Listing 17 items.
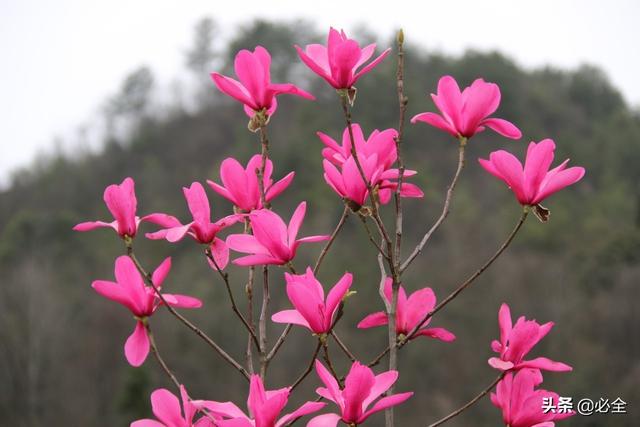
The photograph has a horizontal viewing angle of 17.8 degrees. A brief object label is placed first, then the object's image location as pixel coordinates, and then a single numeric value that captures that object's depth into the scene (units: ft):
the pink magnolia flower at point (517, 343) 6.63
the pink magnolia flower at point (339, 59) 6.71
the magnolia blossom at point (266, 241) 6.60
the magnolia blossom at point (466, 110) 6.88
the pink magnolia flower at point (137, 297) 6.67
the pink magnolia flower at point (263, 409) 6.30
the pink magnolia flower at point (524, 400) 6.65
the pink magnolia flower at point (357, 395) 6.32
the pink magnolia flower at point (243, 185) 6.91
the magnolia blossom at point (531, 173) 6.74
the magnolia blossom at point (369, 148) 6.87
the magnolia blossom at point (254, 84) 6.86
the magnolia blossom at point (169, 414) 6.54
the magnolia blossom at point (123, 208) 6.74
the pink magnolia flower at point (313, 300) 6.49
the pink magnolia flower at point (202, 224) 6.76
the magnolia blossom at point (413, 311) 6.91
